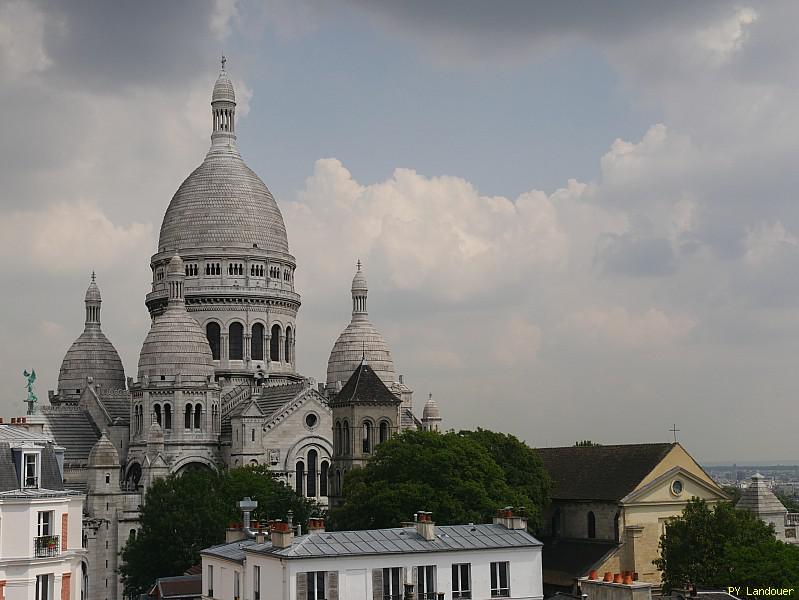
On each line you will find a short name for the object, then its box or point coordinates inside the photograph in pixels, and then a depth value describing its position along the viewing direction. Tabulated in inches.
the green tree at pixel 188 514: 3240.7
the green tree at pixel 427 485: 2888.8
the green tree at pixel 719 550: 2437.3
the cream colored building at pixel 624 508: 3090.6
